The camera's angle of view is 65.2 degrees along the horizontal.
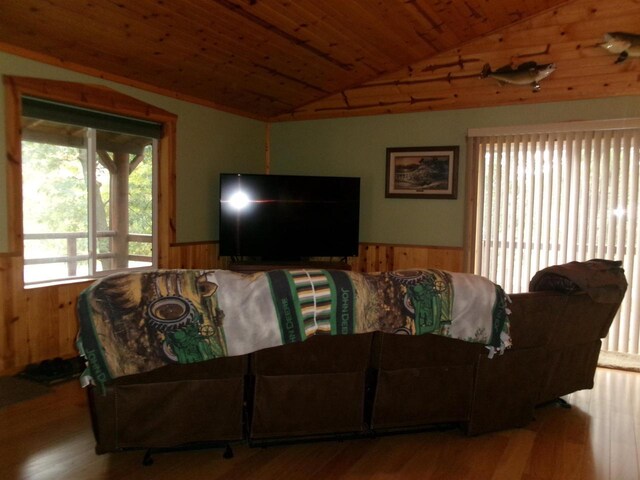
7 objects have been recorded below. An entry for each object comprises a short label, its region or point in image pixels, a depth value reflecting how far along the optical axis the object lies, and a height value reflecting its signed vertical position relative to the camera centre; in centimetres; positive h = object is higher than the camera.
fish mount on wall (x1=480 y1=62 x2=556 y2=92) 459 +135
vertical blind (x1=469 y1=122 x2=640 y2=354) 441 +13
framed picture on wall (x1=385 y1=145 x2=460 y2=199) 525 +48
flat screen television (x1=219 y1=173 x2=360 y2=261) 522 -1
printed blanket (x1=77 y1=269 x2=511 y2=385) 215 -44
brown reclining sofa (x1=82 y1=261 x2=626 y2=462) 229 -84
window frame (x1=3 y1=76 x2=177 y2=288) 354 +63
